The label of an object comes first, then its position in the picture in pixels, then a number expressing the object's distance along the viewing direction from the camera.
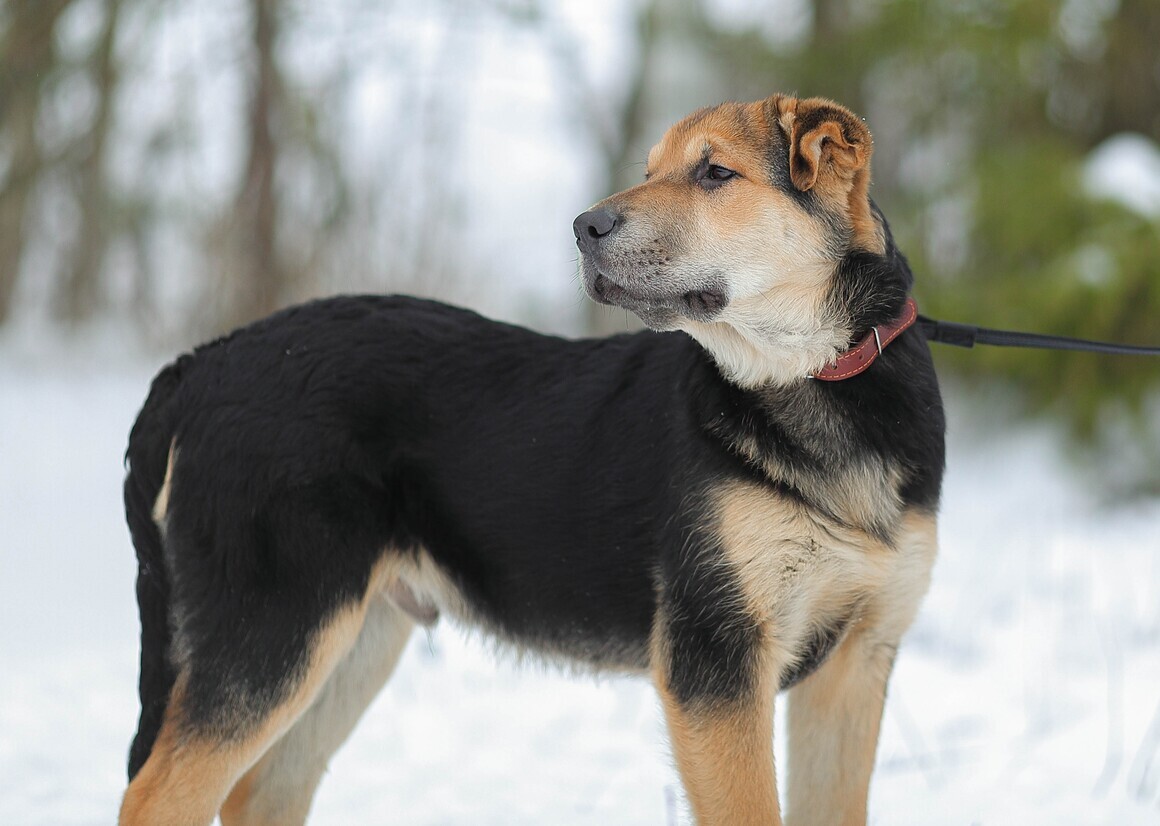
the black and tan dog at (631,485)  3.18
